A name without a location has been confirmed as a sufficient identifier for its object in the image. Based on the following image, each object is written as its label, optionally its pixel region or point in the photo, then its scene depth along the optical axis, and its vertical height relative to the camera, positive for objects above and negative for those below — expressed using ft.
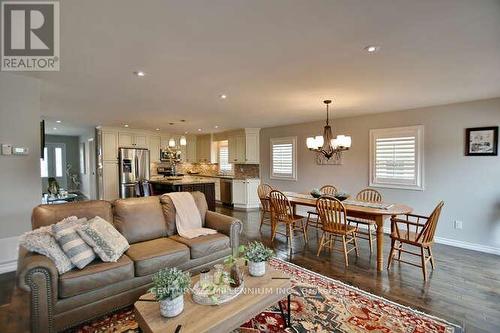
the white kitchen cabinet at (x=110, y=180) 23.73 -1.60
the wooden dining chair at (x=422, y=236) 9.57 -3.10
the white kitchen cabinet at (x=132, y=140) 24.61 +2.47
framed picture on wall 12.74 +1.11
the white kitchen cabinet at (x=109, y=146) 23.46 +1.74
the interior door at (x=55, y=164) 32.09 +0.00
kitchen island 18.43 -1.86
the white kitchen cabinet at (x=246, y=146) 24.64 +1.75
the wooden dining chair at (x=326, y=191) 15.81 -1.89
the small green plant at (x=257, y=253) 7.02 -2.63
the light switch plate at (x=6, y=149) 9.84 +0.62
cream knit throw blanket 10.50 -2.42
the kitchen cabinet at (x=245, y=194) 24.35 -3.10
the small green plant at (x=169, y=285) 5.08 -2.59
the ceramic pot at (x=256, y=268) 7.04 -3.05
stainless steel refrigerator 24.32 -0.54
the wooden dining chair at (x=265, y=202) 14.90 -2.44
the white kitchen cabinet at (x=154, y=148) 26.89 +1.73
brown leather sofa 6.17 -3.09
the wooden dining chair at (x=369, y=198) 13.07 -2.20
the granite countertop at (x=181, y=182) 18.39 -1.47
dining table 10.52 -2.16
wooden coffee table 4.96 -3.30
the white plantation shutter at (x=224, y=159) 28.07 +0.49
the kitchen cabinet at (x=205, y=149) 29.30 +1.70
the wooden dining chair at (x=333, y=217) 11.09 -2.58
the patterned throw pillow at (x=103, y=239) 7.56 -2.43
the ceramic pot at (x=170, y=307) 5.10 -3.04
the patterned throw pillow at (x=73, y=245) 7.02 -2.38
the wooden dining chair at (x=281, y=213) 13.32 -2.82
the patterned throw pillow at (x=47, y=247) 6.66 -2.32
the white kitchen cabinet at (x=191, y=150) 30.94 +1.71
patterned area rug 6.84 -4.65
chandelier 12.78 +1.11
